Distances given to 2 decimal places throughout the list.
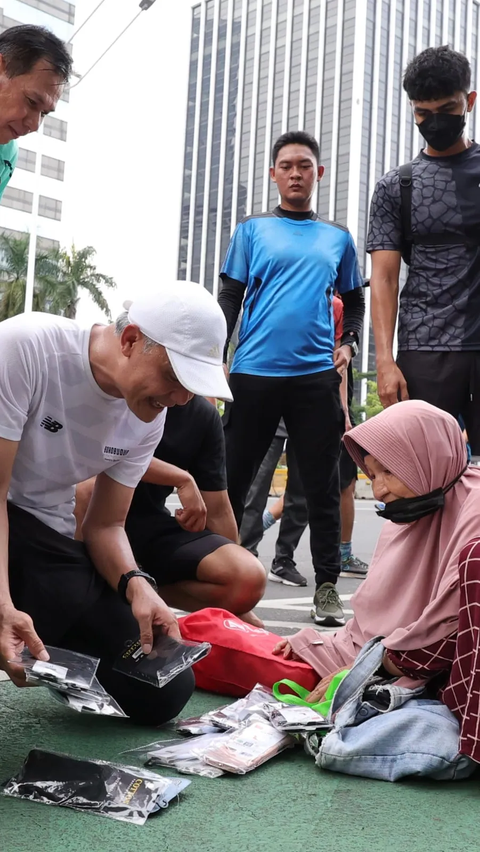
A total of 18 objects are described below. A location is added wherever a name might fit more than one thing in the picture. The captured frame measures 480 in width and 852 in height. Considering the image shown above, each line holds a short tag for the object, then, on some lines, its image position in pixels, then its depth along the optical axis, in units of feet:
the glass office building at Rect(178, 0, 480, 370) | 316.60
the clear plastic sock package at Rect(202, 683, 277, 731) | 8.37
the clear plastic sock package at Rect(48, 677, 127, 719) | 6.53
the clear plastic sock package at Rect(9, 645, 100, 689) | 6.48
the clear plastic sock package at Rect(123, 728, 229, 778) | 7.45
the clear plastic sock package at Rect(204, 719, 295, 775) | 7.49
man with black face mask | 11.23
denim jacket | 7.40
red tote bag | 9.69
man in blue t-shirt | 14.48
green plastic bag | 8.80
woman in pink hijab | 8.05
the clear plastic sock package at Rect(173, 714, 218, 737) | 8.40
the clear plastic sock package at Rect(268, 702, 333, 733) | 8.11
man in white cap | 7.22
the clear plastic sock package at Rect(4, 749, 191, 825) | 6.53
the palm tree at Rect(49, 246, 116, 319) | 125.80
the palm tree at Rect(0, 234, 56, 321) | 124.88
